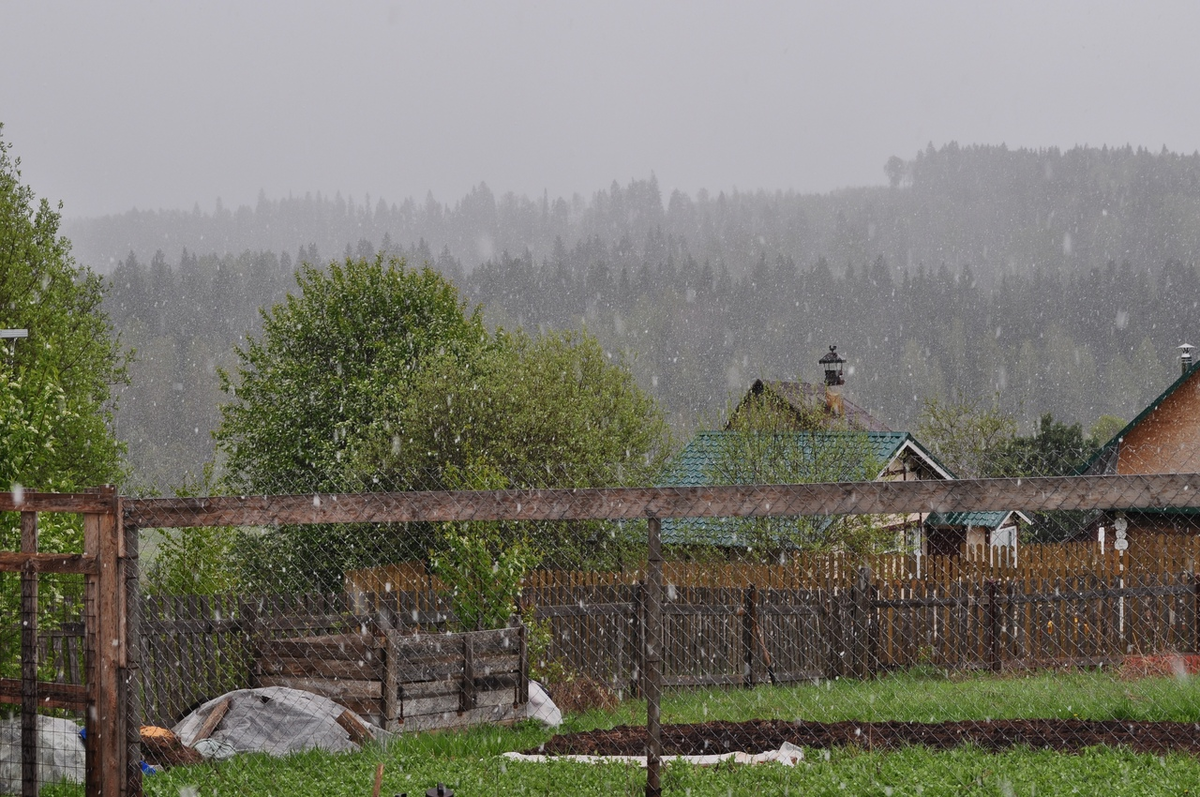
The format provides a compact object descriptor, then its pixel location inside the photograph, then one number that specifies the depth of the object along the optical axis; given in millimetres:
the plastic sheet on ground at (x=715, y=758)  15562
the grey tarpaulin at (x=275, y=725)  18312
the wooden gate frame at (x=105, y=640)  12680
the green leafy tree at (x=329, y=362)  59844
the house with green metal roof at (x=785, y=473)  37625
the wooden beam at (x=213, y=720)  18609
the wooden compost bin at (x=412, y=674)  20391
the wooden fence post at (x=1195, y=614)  33125
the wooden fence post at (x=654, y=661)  11945
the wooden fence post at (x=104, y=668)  12672
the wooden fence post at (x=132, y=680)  12828
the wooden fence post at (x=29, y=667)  13437
